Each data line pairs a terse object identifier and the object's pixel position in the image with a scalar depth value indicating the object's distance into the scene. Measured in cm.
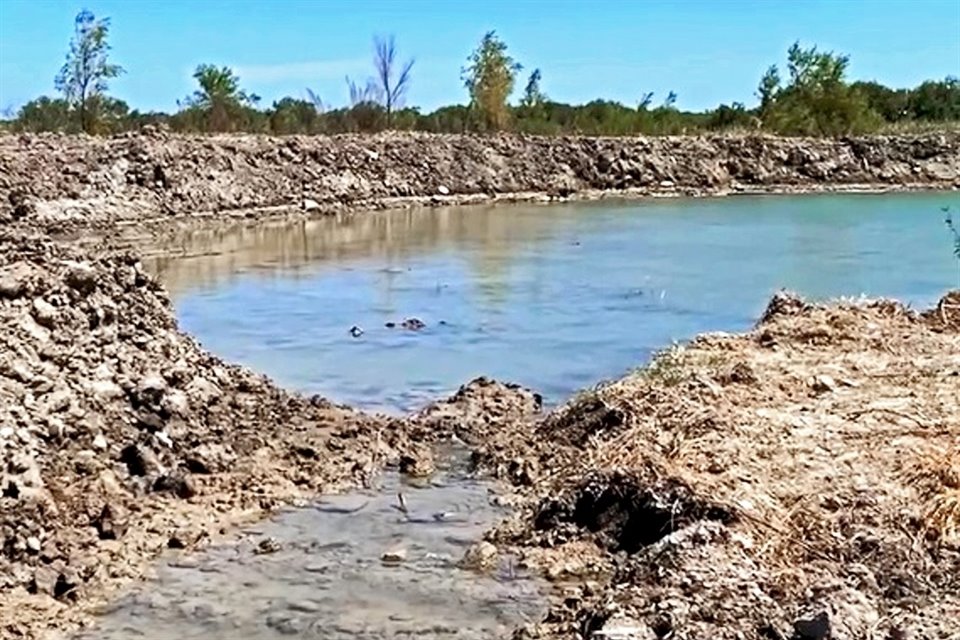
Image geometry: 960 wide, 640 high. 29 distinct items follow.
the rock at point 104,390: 789
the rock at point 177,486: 743
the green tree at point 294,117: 4353
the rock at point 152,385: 823
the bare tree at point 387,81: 4838
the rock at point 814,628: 477
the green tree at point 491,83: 4962
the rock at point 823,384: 862
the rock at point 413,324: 1452
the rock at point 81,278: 878
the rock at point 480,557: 641
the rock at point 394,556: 656
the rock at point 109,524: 670
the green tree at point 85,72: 3969
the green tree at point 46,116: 3908
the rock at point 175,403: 823
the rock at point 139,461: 753
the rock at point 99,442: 745
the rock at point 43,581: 602
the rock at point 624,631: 499
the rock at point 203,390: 880
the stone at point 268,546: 671
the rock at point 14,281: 819
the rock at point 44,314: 813
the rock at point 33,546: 624
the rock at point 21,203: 2433
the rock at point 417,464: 815
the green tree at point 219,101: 4331
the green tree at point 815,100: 5141
